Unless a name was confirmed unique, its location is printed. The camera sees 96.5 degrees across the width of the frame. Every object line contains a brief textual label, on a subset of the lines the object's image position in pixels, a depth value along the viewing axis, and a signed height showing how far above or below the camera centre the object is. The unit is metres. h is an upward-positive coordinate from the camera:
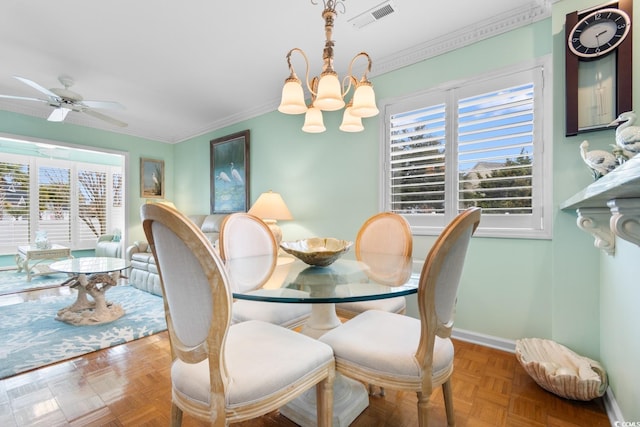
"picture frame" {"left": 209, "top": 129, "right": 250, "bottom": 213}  4.22 +0.62
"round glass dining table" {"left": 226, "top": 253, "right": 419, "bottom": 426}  1.14 -0.33
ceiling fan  2.92 +1.16
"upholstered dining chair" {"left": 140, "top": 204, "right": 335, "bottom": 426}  0.85 -0.41
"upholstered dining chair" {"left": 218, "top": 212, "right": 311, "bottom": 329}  1.57 -0.34
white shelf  0.68 +0.03
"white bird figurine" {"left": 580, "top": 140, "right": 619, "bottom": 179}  1.45 +0.27
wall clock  1.58 +0.86
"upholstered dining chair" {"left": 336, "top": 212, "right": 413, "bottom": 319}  1.83 -0.22
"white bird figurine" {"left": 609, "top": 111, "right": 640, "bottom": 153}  1.17 +0.31
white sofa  3.67 -0.64
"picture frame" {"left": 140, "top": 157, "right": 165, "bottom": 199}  5.15 +0.63
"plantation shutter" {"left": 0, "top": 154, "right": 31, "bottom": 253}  5.13 +0.16
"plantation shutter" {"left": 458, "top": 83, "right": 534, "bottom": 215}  2.13 +0.49
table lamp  3.28 +0.05
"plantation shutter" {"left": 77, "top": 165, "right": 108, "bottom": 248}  5.95 +0.18
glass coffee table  2.74 -0.82
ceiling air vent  2.07 +1.50
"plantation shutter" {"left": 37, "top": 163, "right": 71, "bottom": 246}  5.51 +0.20
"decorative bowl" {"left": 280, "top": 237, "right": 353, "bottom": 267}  1.55 -0.22
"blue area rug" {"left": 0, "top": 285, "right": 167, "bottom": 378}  2.06 -1.05
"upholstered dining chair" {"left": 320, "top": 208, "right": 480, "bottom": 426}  1.01 -0.53
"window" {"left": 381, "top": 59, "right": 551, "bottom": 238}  2.09 +0.48
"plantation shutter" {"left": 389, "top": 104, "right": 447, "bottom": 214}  2.51 +0.48
